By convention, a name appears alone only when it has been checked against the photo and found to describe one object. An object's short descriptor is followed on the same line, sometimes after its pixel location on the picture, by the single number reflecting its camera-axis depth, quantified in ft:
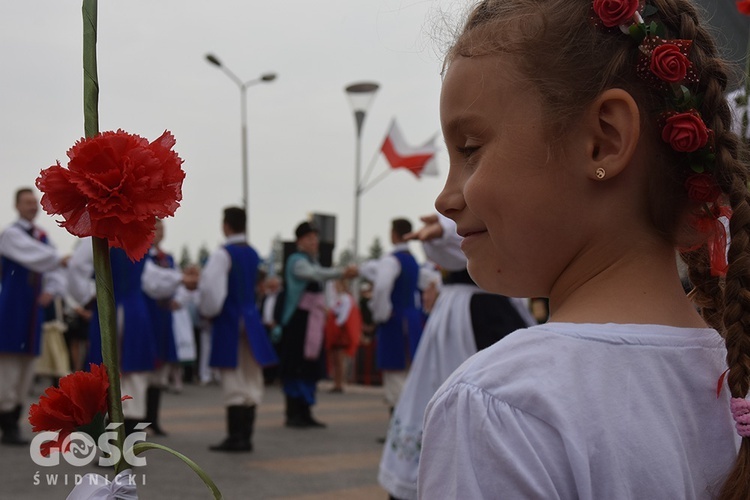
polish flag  38.68
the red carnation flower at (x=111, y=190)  2.74
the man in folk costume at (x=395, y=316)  30.32
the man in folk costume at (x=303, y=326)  29.55
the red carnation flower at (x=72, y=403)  2.66
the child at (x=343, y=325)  43.55
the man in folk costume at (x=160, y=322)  25.55
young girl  2.81
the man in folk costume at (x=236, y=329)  23.21
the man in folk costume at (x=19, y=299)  22.48
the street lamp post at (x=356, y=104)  42.86
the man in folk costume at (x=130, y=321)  21.66
